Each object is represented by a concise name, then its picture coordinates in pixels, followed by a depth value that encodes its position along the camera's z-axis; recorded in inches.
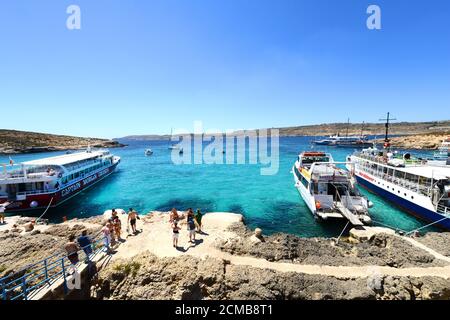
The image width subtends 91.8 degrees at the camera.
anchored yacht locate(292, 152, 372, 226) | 718.9
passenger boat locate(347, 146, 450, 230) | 714.2
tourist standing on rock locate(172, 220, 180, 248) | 468.0
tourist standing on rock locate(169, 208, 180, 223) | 552.7
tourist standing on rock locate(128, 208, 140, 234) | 557.6
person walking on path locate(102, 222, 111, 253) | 470.0
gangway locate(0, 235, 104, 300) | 361.5
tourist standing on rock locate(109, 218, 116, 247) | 491.9
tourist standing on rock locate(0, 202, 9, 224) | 754.2
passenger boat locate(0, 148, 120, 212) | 975.0
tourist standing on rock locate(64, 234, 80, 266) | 383.6
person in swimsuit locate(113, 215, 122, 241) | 524.6
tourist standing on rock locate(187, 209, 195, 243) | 490.3
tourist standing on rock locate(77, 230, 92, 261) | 422.6
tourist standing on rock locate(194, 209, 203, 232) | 549.6
